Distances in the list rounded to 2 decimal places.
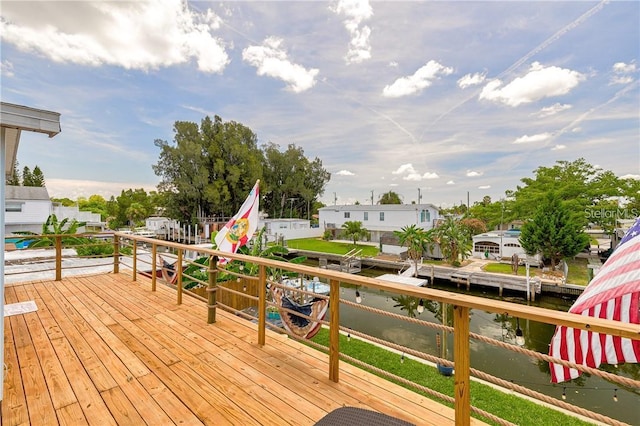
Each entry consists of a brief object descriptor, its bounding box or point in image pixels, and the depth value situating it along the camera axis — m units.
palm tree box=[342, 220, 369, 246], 29.59
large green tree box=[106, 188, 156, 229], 47.12
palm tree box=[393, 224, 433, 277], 20.30
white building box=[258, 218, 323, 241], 32.56
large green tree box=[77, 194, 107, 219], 48.38
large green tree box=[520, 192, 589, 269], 17.97
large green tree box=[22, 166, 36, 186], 42.34
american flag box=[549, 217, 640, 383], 1.54
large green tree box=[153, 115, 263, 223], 31.25
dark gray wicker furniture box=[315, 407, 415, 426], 1.33
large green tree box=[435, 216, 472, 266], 20.41
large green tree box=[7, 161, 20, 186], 40.06
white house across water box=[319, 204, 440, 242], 29.75
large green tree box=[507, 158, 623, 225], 24.38
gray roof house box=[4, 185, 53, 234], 22.64
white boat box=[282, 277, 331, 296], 15.12
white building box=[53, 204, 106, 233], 29.62
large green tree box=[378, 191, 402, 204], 57.69
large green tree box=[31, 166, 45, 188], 42.60
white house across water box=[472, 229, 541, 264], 21.19
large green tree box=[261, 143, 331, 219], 41.81
